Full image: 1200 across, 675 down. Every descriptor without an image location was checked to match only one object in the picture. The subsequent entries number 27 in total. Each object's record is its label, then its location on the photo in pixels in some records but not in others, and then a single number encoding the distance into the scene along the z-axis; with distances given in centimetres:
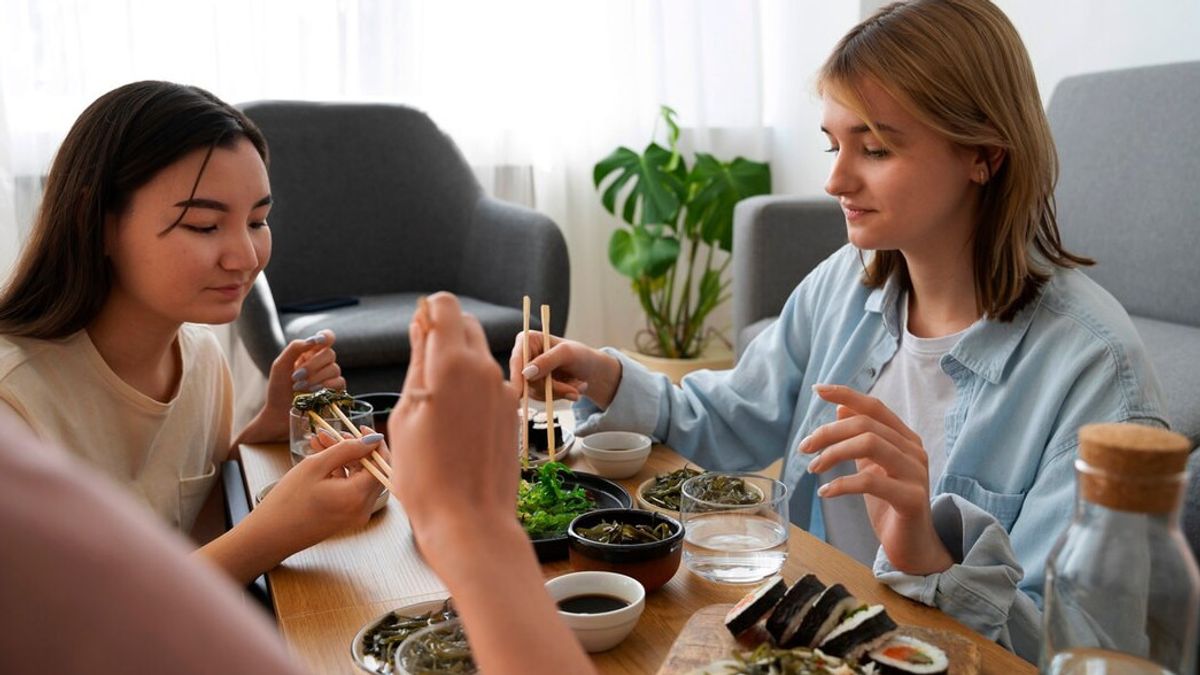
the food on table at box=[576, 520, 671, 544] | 123
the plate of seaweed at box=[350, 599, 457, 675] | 101
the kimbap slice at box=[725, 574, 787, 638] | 102
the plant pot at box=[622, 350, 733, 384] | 439
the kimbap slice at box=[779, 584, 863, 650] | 98
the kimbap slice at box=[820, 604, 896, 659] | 96
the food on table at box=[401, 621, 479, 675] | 95
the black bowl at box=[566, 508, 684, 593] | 117
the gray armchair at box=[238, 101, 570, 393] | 348
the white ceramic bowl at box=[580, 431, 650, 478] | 159
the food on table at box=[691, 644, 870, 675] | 90
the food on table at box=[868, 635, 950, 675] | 93
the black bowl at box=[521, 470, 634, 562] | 147
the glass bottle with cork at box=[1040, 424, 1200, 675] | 61
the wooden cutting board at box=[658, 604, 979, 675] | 99
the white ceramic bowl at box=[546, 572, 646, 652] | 104
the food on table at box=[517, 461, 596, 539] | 134
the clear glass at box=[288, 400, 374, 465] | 145
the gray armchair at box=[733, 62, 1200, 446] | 271
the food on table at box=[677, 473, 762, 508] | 129
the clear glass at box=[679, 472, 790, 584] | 121
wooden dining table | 107
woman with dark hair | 163
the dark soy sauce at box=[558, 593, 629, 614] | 109
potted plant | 430
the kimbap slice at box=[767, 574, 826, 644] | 99
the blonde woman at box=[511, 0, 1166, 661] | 120
